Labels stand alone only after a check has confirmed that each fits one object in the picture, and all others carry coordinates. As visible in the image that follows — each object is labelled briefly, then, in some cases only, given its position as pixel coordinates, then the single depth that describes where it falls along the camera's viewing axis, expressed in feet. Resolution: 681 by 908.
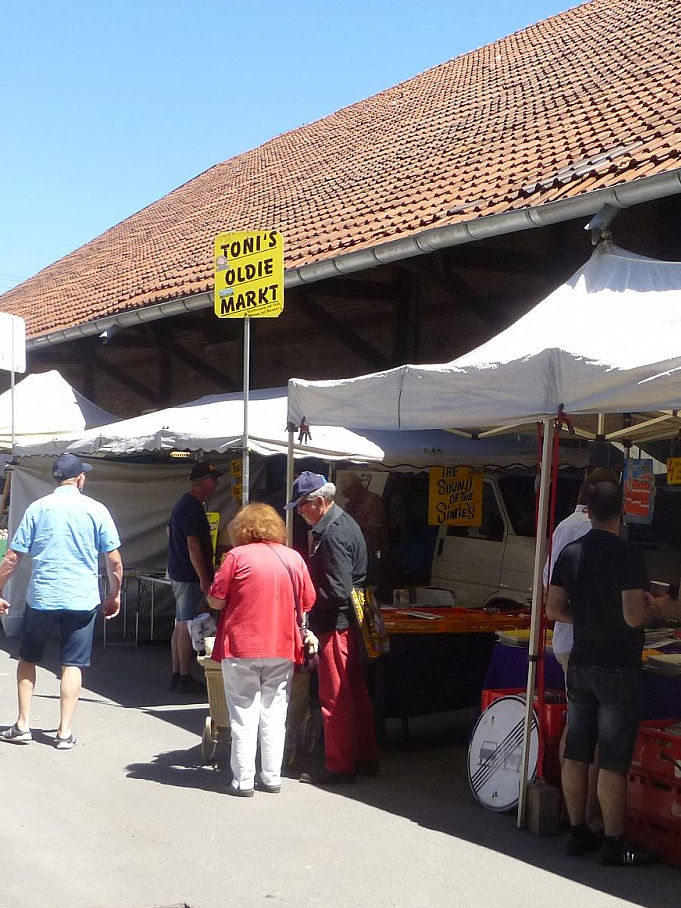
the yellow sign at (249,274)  23.13
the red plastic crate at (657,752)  16.37
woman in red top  19.20
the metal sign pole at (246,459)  23.53
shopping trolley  20.93
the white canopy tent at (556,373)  16.30
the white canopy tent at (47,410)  41.93
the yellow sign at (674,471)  23.99
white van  30.94
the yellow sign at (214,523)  35.63
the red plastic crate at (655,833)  16.19
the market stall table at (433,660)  23.44
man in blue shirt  21.94
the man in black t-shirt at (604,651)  15.80
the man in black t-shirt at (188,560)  29.25
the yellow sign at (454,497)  29.91
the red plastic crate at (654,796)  16.15
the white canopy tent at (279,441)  27.14
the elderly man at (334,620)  20.42
